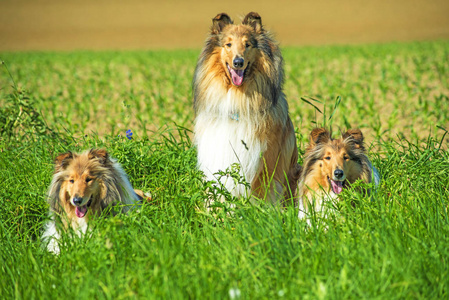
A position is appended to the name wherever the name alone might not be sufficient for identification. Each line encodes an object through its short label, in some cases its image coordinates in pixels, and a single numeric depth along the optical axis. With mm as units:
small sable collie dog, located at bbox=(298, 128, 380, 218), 8719
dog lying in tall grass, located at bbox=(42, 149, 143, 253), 8289
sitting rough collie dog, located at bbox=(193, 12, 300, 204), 9555
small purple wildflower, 11051
